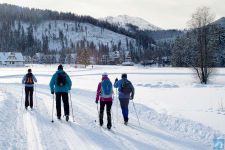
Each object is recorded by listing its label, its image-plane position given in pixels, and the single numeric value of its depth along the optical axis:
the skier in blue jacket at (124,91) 13.74
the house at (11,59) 160.75
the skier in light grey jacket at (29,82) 18.03
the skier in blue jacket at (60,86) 14.26
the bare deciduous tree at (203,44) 46.12
